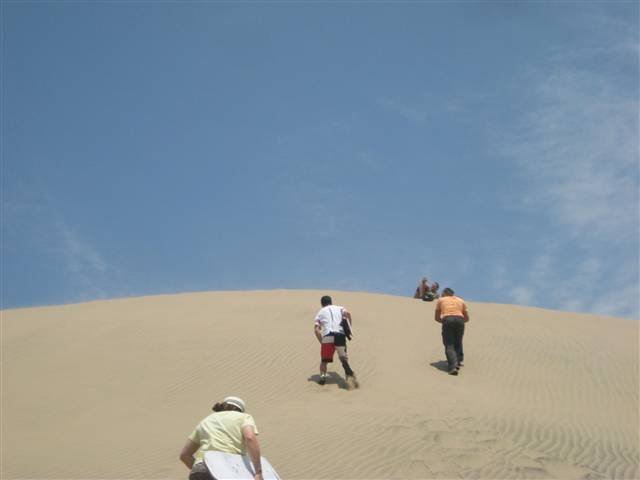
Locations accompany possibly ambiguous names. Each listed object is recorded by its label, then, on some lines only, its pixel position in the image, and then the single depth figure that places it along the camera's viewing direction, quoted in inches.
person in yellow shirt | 199.8
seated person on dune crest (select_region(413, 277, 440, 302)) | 823.7
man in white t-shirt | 430.9
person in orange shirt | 482.9
